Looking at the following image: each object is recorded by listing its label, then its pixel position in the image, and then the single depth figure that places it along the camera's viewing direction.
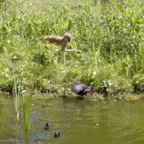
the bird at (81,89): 14.69
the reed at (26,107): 9.18
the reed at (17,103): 9.57
